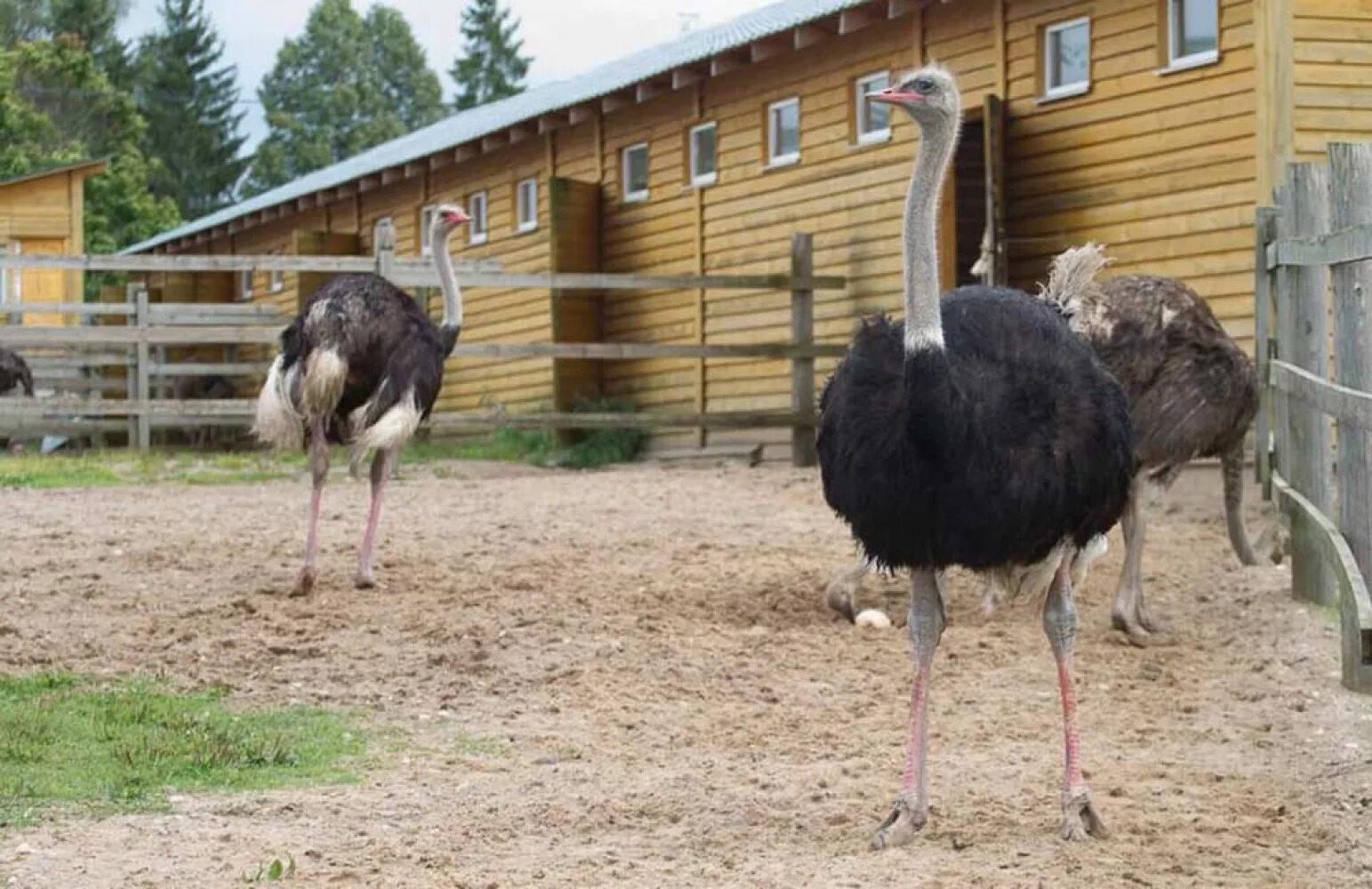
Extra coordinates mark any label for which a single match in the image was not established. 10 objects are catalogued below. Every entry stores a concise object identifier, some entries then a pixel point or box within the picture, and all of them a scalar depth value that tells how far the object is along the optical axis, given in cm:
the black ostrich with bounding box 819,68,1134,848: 581
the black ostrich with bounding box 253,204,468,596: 1066
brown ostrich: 994
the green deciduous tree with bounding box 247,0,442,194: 8594
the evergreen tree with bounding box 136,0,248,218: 7281
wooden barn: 1589
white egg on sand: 993
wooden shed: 3934
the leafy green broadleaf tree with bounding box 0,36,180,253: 4972
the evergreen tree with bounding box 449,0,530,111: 8369
